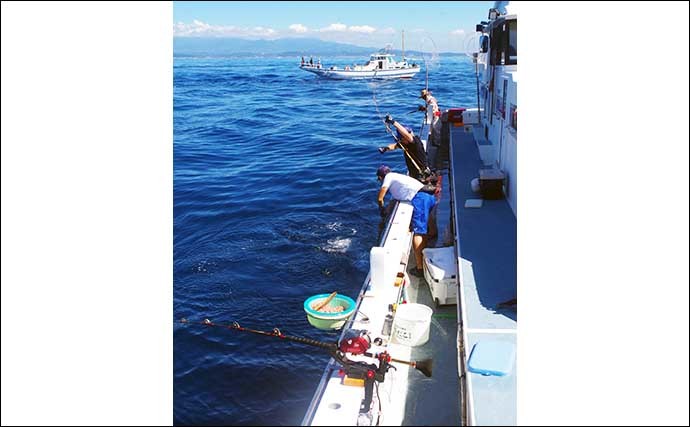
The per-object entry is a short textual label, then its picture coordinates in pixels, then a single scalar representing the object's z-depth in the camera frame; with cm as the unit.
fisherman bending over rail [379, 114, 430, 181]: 880
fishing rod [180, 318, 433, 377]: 404
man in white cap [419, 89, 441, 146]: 1412
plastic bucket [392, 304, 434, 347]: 493
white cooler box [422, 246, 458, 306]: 569
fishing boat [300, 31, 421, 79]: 5469
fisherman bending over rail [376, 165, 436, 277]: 681
